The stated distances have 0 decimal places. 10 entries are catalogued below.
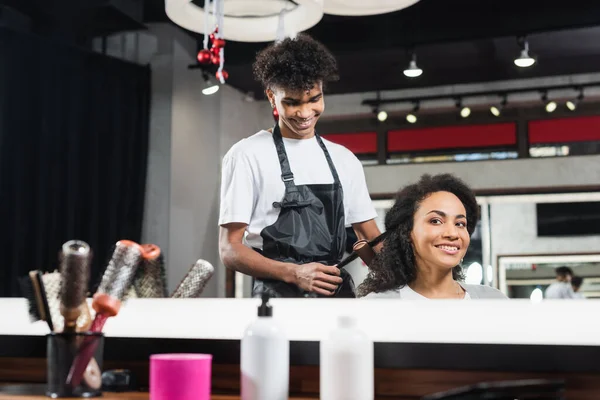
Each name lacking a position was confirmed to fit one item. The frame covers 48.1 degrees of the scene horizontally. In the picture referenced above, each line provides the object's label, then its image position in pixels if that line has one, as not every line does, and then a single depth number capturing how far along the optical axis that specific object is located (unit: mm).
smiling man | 1773
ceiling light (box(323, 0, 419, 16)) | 1905
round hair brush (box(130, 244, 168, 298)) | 1717
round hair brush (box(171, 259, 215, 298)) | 1850
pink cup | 1247
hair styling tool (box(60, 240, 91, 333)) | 1356
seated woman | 1652
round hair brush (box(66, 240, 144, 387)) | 1374
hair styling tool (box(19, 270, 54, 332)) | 1397
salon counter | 1258
